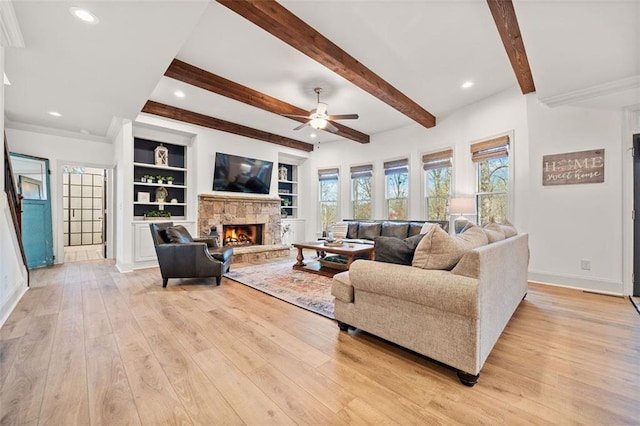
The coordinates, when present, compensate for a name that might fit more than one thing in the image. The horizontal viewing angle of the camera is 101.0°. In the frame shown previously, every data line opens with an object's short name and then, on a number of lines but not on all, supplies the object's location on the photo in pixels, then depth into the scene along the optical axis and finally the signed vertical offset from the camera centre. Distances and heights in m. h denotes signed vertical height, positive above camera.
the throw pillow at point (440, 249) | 1.75 -0.25
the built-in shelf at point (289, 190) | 7.63 +0.66
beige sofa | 1.55 -0.63
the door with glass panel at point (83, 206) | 7.89 +0.20
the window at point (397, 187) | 5.93 +0.56
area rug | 2.90 -1.00
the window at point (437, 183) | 5.22 +0.59
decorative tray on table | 4.46 -0.55
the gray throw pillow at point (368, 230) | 5.72 -0.40
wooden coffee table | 3.95 -0.60
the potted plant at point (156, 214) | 5.02 -0.03
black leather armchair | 3.51 -0.64
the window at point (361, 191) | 6.58 +0.54
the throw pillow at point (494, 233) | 2.19 -0.18
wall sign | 3.35 +0.58
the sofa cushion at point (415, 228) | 5.21 -0.32
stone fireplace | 5.49 -0.24
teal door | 4.58 +0.10
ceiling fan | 3.98 +1.45
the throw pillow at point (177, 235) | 3.71 -0.34
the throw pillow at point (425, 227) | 4.76 -0.28
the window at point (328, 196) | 7.25 +0.46
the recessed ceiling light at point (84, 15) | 2.08 +1.60
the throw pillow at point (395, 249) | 1.97 -0.29
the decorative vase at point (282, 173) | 7.49 +1.11
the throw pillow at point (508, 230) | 2.61 -0.19
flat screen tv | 5.68 +0.87
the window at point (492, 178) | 4.27 +0.57
